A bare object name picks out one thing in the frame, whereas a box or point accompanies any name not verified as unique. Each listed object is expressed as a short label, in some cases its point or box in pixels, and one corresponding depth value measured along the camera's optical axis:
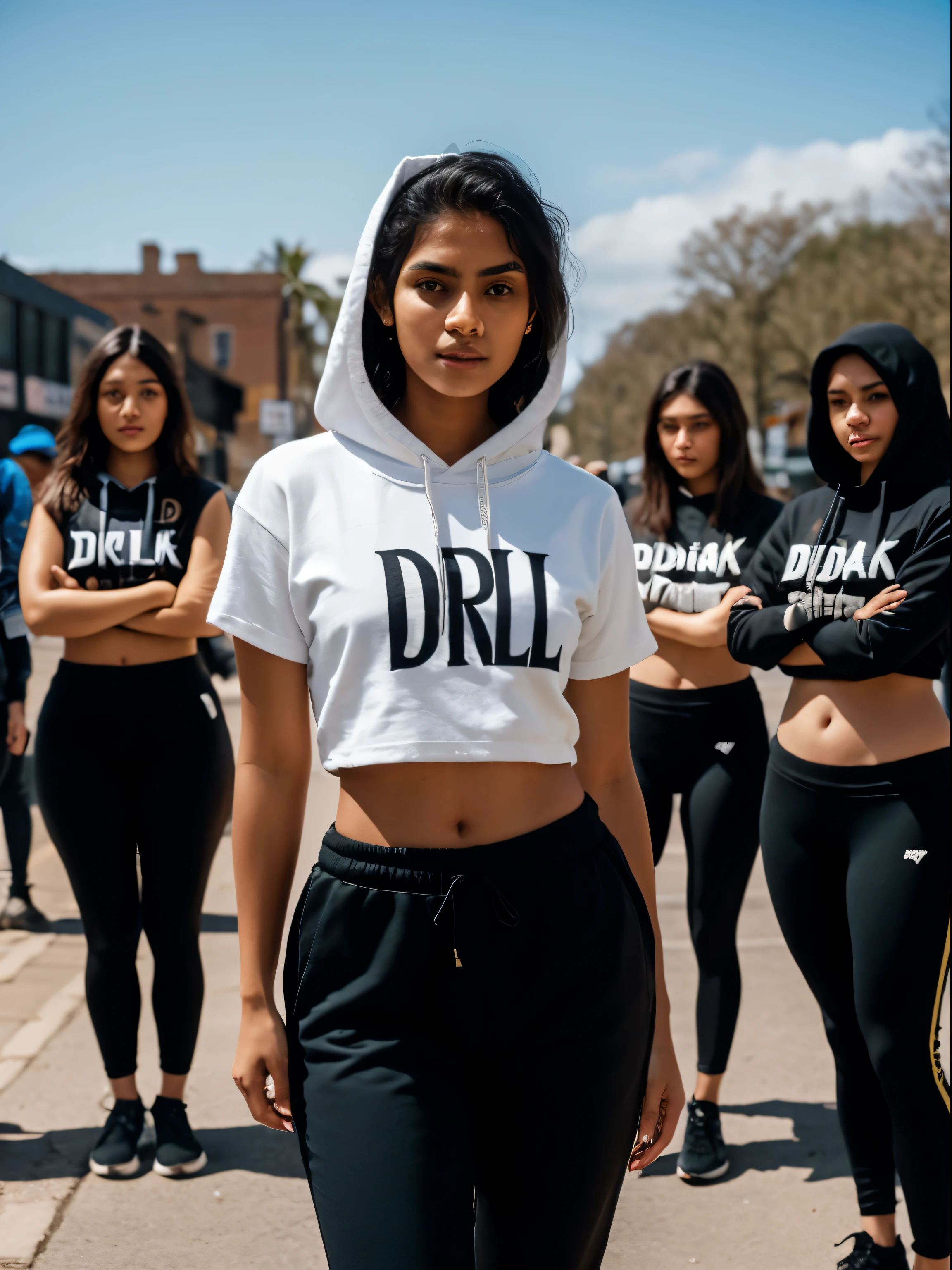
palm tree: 63.81
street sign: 35.84
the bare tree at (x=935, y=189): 29.00
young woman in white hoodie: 1.73
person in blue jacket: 4.78
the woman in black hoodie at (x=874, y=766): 2.89
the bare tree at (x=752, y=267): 41.56
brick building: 57.31
